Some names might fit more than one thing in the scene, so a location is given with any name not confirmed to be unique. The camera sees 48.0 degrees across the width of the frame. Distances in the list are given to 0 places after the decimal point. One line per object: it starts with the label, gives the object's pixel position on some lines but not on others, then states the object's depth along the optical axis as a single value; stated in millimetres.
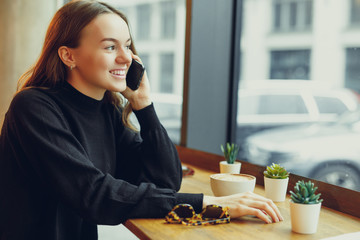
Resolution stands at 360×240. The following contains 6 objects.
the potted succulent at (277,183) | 1360
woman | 1114
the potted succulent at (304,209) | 1024
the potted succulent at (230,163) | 1637
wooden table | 1015
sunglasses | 1101
